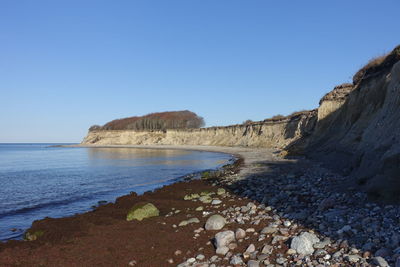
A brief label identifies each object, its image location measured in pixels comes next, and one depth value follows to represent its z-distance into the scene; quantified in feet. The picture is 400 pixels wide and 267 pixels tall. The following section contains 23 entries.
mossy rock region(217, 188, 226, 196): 44.01
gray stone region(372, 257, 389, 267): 14.76
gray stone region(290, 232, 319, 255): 17.84
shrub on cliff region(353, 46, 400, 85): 58.39
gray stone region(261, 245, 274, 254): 18.98
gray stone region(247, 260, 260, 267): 17.39
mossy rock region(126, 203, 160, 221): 32.53
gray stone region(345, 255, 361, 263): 15.81
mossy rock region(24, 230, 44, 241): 28.96
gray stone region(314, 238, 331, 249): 18.20
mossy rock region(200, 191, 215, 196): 44.40
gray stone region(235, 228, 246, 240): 22.31
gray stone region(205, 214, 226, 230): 25.22
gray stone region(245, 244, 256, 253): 19.53
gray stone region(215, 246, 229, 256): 19.95
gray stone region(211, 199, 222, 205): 36.36
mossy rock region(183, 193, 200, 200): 43.09
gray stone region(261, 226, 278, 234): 22.30
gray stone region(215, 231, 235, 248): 21.01
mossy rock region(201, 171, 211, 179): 68.88
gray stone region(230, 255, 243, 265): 18.20
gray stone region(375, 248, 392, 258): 15.67
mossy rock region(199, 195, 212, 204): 38.73
